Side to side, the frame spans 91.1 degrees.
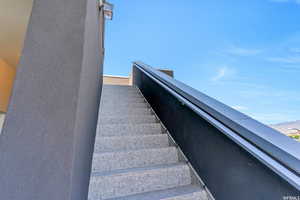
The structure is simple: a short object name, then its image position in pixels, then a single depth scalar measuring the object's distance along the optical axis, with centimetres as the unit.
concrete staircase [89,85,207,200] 110
